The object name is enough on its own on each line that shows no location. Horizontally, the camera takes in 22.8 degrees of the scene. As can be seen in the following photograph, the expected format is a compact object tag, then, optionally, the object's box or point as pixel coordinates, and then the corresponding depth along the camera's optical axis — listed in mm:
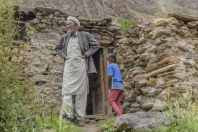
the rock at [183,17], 7741
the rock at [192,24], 7852
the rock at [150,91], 7336
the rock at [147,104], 7326
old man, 7441
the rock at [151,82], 7534
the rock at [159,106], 6836
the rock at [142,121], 5661
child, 8438
